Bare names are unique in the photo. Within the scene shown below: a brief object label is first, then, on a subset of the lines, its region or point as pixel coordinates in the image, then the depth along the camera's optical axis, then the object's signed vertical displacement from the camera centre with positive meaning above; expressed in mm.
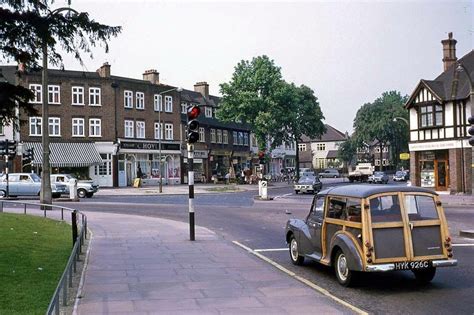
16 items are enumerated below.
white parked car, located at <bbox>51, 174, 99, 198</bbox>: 36250 -1080
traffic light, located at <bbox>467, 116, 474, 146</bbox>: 17906 +1038
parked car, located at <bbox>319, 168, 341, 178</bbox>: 88188 -1370
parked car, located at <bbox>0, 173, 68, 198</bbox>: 35062 -942
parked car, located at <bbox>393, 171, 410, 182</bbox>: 66625 -1447
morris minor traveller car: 8656 -1107
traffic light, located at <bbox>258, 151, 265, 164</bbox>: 37325 +733
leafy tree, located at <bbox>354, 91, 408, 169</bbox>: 80750 +6018
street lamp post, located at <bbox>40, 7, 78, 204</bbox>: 22469 +324
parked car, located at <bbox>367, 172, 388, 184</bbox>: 59616 -1485
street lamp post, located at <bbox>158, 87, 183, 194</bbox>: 57156 +6361
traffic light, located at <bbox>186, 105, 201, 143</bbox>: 15297 +1203
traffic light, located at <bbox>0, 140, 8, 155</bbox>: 31781 +1397
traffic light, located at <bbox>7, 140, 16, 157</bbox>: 31780 +1428
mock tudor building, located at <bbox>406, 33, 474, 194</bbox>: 36125 +2195
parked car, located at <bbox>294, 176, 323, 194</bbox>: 41906 -1525
